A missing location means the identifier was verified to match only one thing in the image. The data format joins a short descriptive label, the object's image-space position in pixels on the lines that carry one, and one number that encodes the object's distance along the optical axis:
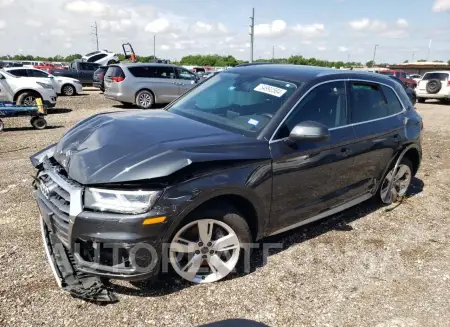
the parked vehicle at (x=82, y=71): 22.27
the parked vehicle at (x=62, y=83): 15.38
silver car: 13.34
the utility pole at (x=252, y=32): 35.14
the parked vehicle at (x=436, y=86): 17.67
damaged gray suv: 2.51
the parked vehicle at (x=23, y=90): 11.19
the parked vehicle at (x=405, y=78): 24.77
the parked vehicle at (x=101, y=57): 26.73
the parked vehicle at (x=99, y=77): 19.11
